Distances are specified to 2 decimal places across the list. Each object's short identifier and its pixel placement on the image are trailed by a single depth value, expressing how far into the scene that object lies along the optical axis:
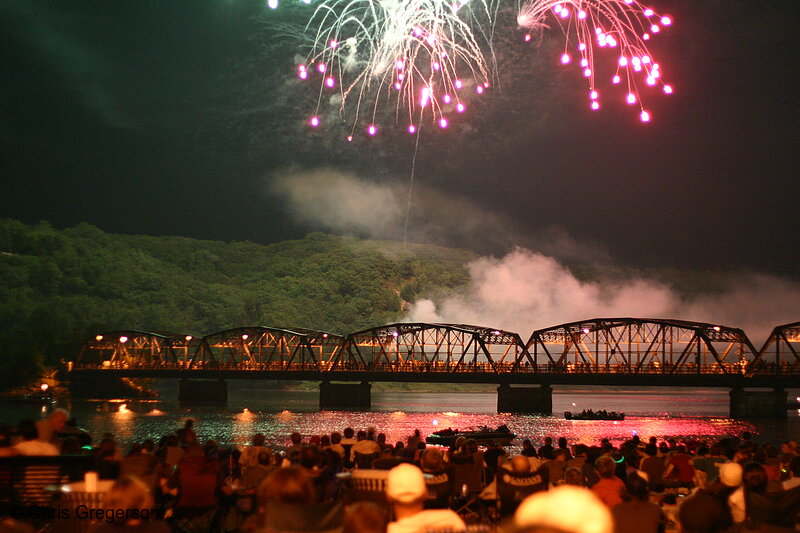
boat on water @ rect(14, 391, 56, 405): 100.94
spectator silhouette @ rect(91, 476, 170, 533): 6.95
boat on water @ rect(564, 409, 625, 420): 90.62
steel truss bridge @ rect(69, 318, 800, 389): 104.38
